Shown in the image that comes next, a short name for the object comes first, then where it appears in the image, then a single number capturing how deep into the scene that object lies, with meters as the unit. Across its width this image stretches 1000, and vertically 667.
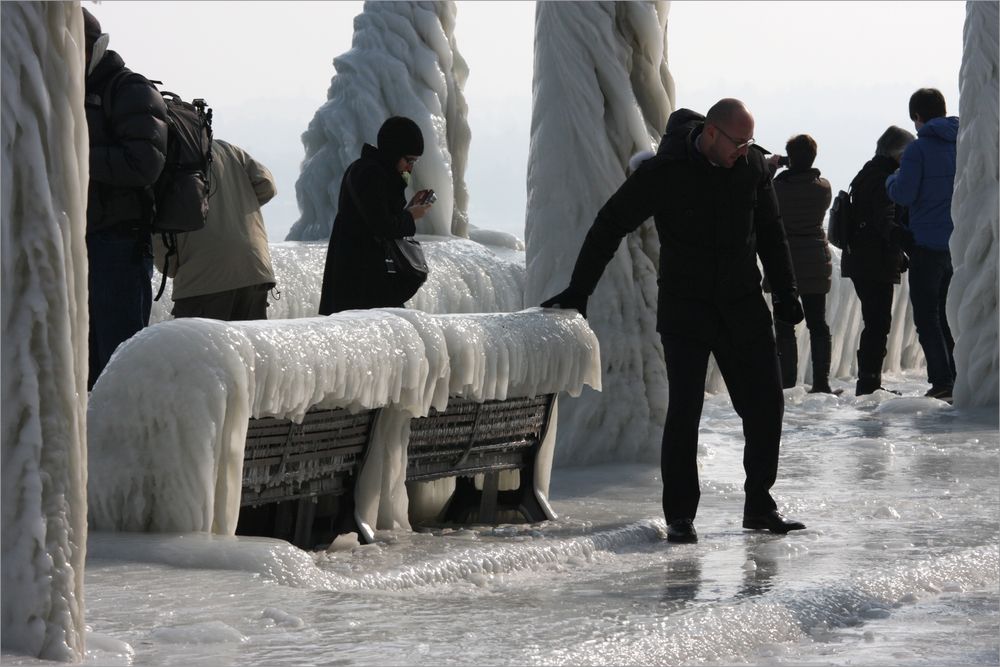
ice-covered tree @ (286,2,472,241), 32.41
